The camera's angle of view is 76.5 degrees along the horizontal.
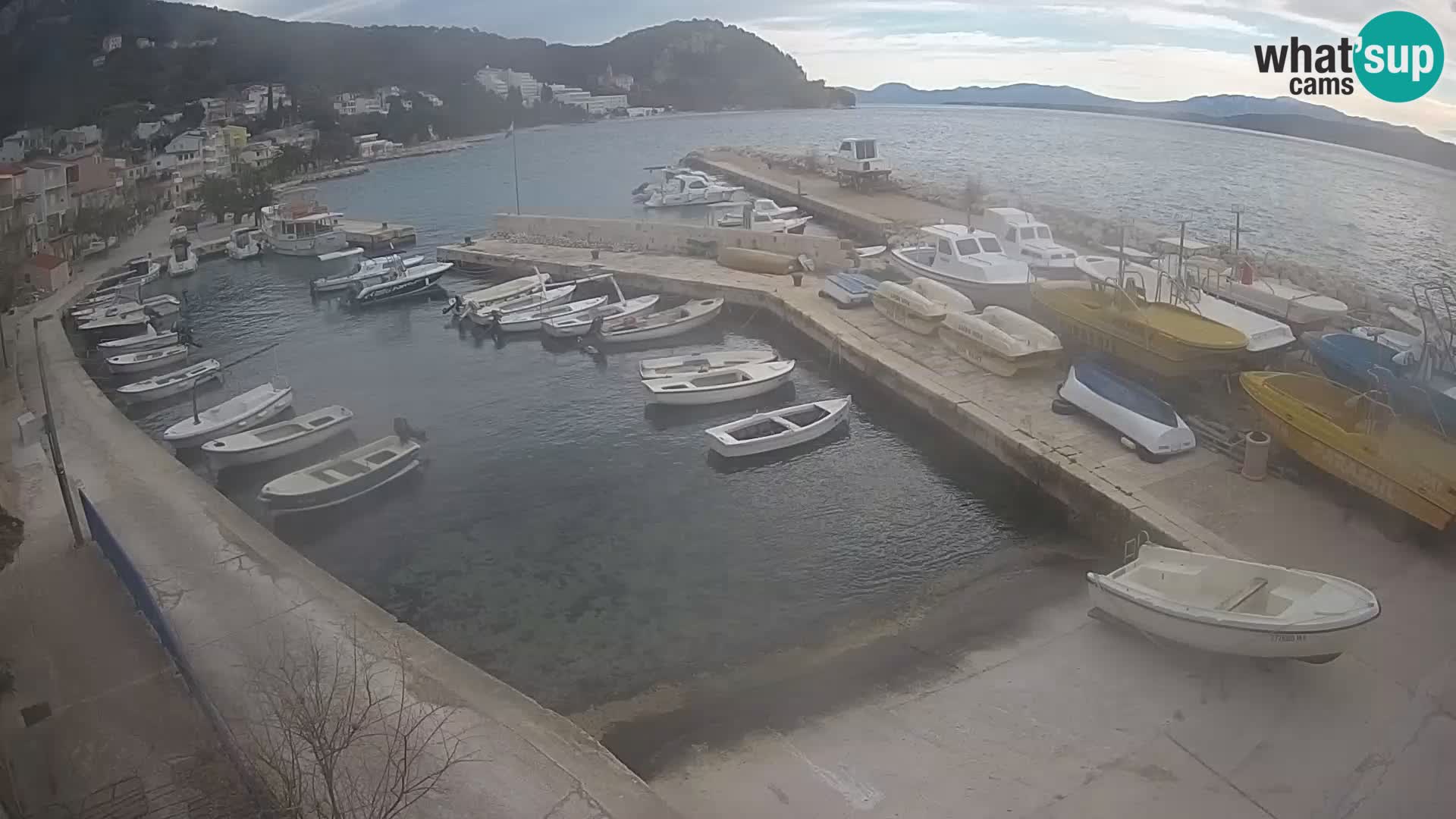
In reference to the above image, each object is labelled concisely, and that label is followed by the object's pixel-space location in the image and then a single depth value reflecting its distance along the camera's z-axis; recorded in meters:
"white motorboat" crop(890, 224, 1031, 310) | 18.20
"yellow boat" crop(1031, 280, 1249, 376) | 13.34
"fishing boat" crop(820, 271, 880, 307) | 19.56
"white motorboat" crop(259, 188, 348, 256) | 32.31
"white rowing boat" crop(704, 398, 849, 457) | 13.61
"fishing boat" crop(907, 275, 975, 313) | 17.47
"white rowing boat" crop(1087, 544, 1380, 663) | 7.30
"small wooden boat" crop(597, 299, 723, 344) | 19.61
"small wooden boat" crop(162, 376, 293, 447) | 15.03
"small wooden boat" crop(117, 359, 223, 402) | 17.66
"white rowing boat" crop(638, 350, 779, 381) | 16.73
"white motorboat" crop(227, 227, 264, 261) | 32.23
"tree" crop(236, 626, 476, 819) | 5.59
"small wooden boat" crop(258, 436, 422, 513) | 12.46
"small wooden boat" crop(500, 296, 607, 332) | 21.02
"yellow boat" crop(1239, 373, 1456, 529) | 9.18
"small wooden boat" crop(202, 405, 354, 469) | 14.02
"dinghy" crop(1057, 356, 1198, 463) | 11.52
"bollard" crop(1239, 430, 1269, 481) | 10.72
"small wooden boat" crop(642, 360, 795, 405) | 15.63
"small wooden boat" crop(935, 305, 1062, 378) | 14.77
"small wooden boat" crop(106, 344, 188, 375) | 19.25
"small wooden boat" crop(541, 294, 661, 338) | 20.19
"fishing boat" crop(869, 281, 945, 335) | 17.16
